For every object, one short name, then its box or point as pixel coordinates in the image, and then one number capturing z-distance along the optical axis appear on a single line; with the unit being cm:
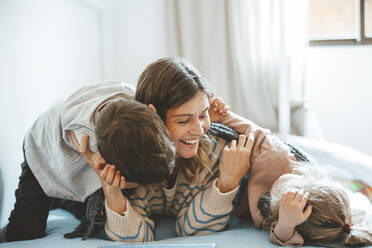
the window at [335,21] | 243
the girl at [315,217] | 97
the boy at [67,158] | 94
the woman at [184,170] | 106
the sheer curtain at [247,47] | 203
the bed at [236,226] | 106
